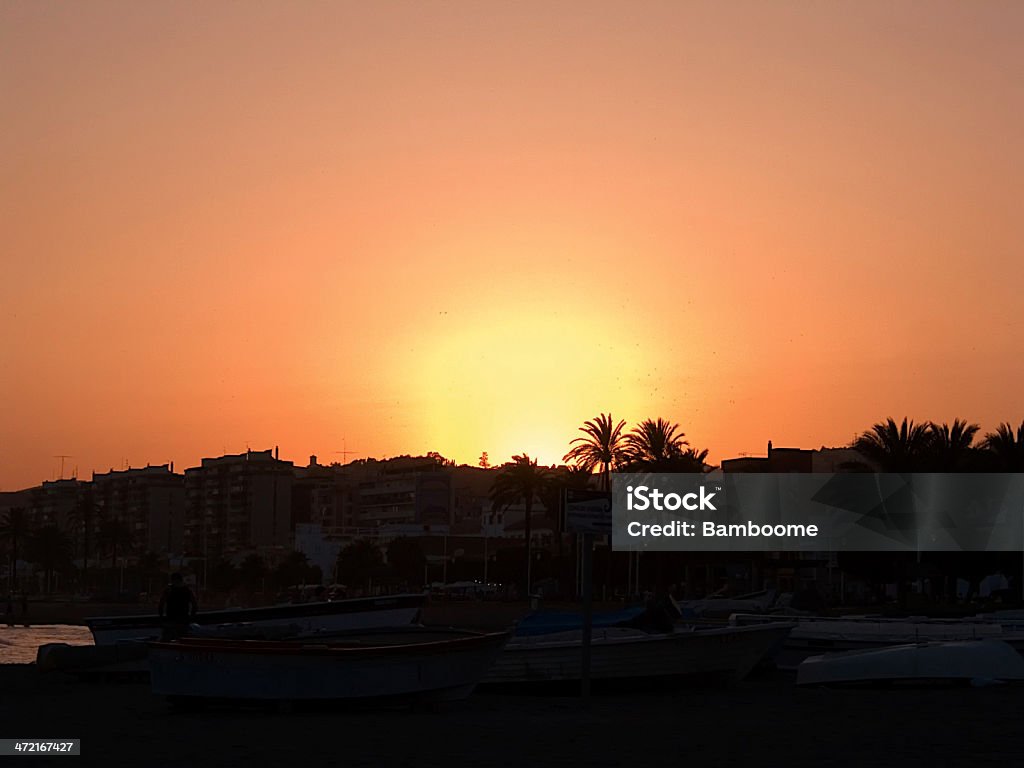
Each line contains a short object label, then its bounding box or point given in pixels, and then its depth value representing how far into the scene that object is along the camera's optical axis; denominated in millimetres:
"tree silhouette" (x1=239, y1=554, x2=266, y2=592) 181875
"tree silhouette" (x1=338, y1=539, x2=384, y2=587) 160375
